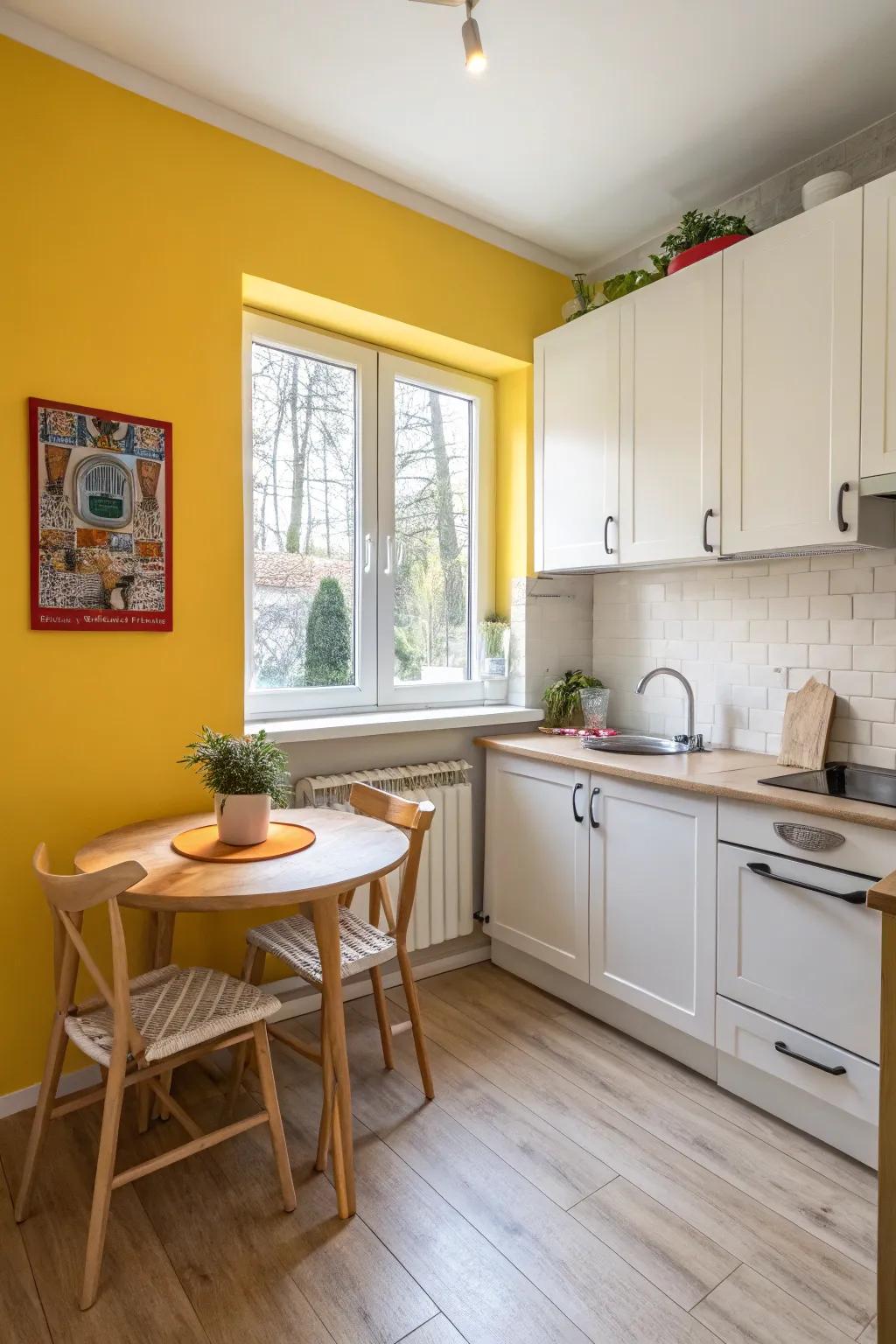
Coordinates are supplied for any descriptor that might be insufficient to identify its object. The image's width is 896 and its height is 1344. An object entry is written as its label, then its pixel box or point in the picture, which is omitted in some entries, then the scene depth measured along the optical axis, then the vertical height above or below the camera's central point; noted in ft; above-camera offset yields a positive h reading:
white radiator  9.28 -2.57
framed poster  6.72 +1.20
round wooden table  5.18 -1.67
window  8.87 +1.58
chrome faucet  9.01 -1.07
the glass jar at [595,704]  10.19 -0.77
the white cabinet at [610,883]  7.32 -2.58
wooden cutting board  7.81 -0.84
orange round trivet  5.97 -1.64
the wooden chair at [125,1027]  4.86 -2.68
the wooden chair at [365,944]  6.33 -2.65
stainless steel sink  8.87 -1.19
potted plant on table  6.28 -1.13
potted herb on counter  10.41 -0.71
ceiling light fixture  5.28 +4.19
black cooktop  7.15 -1.31
